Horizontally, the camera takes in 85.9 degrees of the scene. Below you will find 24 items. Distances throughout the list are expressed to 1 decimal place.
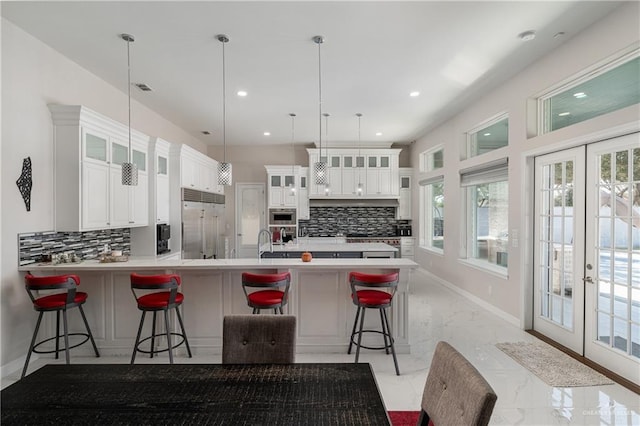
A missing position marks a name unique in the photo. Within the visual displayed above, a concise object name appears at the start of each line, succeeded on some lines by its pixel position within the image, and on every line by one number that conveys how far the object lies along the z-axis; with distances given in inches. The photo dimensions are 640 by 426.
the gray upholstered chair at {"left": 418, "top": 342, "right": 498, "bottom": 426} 41.3
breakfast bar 139.9
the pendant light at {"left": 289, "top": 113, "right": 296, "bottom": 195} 240.2
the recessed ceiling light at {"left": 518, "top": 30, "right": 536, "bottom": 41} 126.3
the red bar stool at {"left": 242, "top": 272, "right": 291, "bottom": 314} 124.3
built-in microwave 314.3
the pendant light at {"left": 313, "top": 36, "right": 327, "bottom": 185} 160.9
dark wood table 47.1
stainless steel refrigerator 229.3
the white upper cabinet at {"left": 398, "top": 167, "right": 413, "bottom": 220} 326.6
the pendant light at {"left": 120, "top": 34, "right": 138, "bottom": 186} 134.1
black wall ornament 124.6
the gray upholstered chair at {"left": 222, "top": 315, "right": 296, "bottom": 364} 70.0
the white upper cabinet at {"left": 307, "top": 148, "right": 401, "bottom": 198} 314.7
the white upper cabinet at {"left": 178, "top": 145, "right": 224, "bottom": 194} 226.2
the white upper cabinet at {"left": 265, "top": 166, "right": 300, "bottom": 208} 313.9
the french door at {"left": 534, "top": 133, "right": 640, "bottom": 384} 113.2
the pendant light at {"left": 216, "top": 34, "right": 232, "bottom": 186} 129.8
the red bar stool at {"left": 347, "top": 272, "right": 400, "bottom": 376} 123.3
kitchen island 214.7
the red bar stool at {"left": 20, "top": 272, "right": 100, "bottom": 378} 117.1
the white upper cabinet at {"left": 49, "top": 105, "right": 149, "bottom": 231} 140.0
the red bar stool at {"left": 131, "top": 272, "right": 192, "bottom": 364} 120.2
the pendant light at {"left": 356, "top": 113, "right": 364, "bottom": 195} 315.3
